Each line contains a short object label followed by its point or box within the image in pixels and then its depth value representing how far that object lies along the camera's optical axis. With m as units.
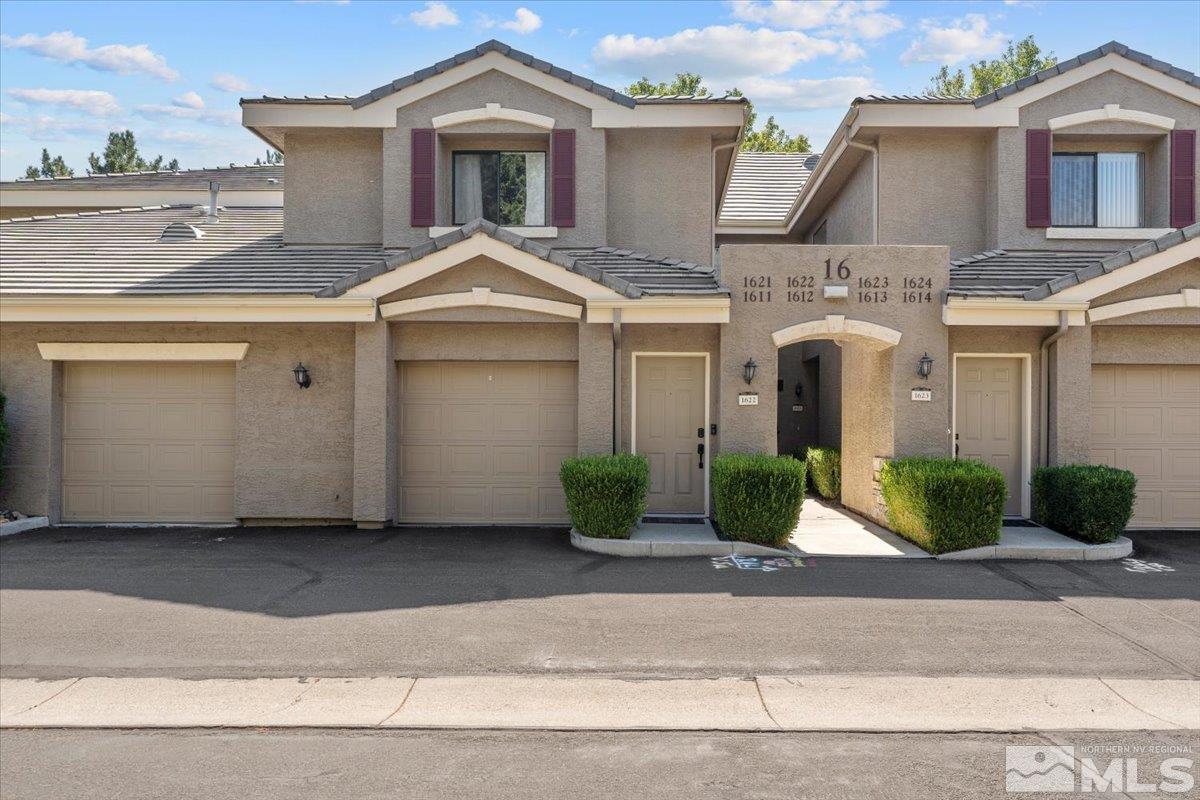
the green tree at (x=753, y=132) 38.69
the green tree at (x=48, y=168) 52.62
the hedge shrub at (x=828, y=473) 15.60
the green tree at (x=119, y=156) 50.72
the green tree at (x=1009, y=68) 36.94
